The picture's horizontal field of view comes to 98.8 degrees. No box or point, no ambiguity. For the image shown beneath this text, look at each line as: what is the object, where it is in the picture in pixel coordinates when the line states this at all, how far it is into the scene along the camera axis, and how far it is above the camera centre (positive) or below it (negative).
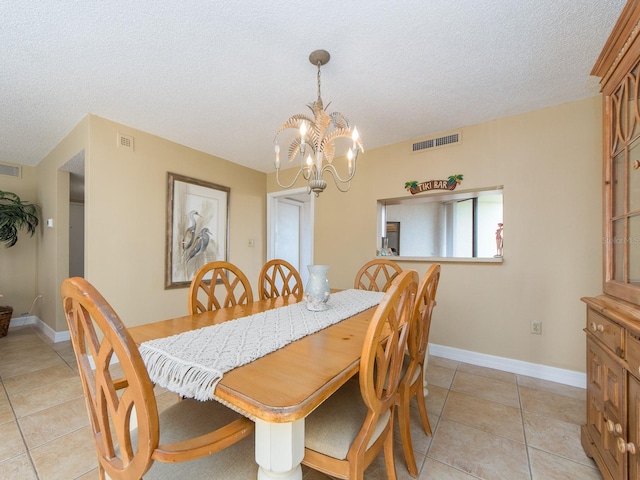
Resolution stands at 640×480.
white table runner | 0.81 -0.40
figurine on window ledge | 2.61 +0.01
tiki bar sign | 2.68 +0.57
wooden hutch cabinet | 1.04 -0.20
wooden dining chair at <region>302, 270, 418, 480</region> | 0.85 -0.66
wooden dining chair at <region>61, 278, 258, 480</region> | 0.62 -0.48
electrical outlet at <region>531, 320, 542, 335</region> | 2.31 -0.73
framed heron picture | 3.00 +0.16
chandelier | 1.57 +0.61
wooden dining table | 0.69 -0.41
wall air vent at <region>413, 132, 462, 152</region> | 2.69 +1.00
